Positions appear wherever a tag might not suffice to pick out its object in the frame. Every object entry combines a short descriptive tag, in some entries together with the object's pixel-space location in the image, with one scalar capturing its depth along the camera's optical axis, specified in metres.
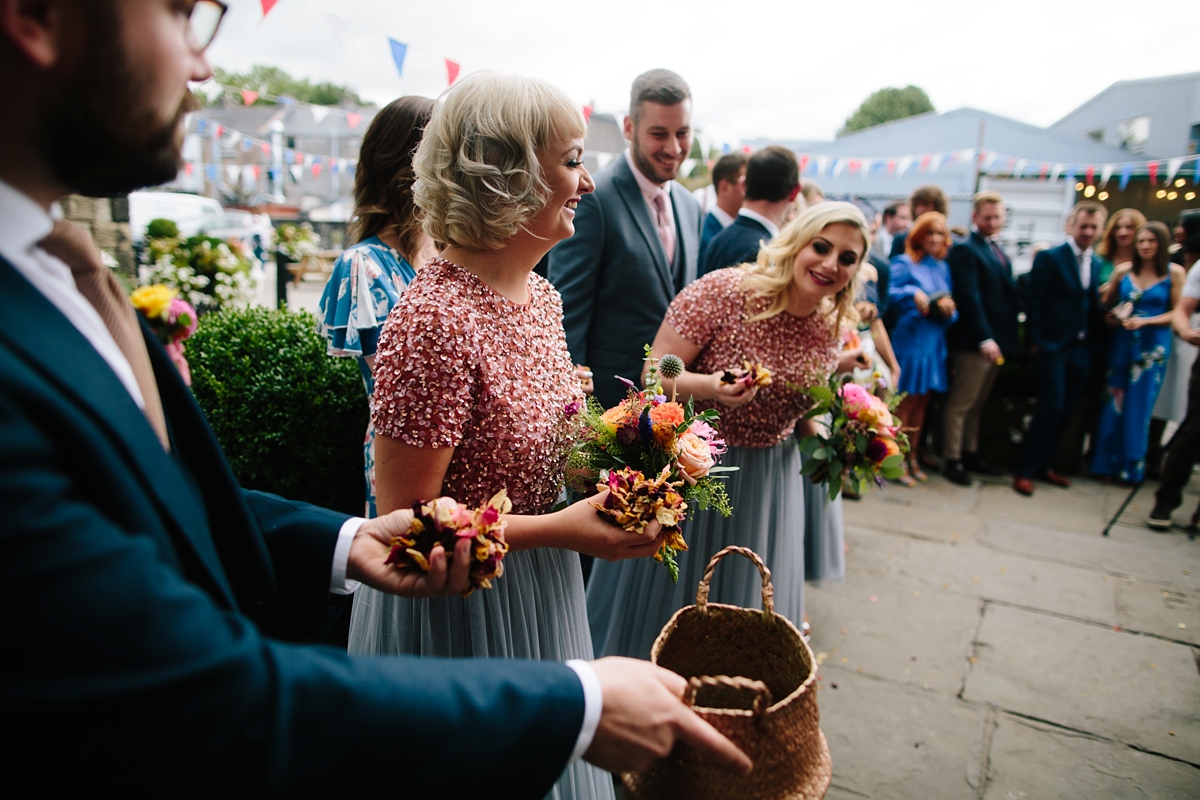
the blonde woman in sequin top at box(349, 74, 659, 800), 1.37
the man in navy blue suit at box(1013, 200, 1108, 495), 5.80
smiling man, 3.17
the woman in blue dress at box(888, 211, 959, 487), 5.74
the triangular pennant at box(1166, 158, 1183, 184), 9.16
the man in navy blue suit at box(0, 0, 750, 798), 0.58
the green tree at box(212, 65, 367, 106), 48.94
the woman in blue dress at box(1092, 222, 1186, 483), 5.72
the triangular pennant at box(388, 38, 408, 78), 5.79
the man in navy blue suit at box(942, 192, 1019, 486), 5.86
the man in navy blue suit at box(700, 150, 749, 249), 5.03
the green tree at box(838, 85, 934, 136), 56.09
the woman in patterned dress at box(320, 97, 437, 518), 2.24
